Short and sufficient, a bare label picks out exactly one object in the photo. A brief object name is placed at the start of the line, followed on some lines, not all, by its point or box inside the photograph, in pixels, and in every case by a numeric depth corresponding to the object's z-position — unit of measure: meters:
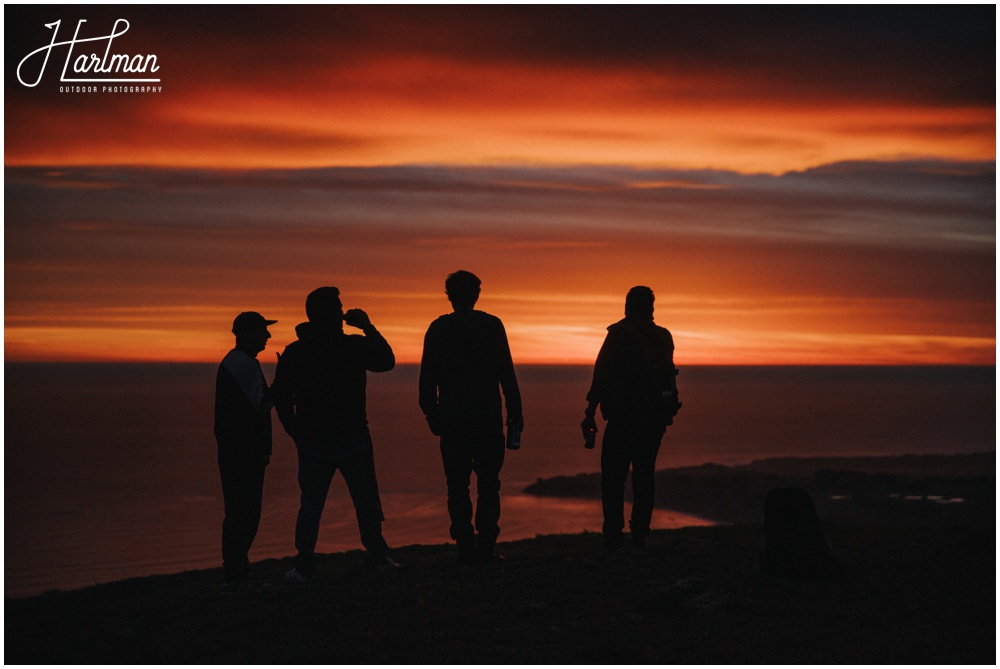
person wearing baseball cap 8.83
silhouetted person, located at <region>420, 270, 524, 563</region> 9.38
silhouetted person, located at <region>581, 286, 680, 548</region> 9.83
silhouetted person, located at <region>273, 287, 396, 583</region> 9.05
